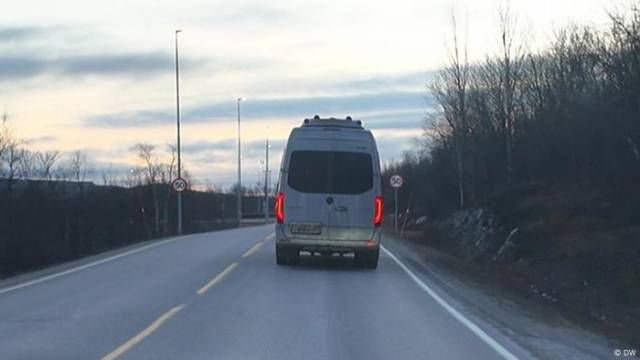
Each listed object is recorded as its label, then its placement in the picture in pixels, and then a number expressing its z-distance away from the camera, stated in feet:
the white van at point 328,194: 78.07
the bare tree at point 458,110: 208.74
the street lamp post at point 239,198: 269.23
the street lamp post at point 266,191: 333.01
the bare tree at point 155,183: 232.82
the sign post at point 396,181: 162.30
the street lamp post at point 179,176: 171.59
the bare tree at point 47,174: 200.80
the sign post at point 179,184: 163.63
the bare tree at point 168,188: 233.02
